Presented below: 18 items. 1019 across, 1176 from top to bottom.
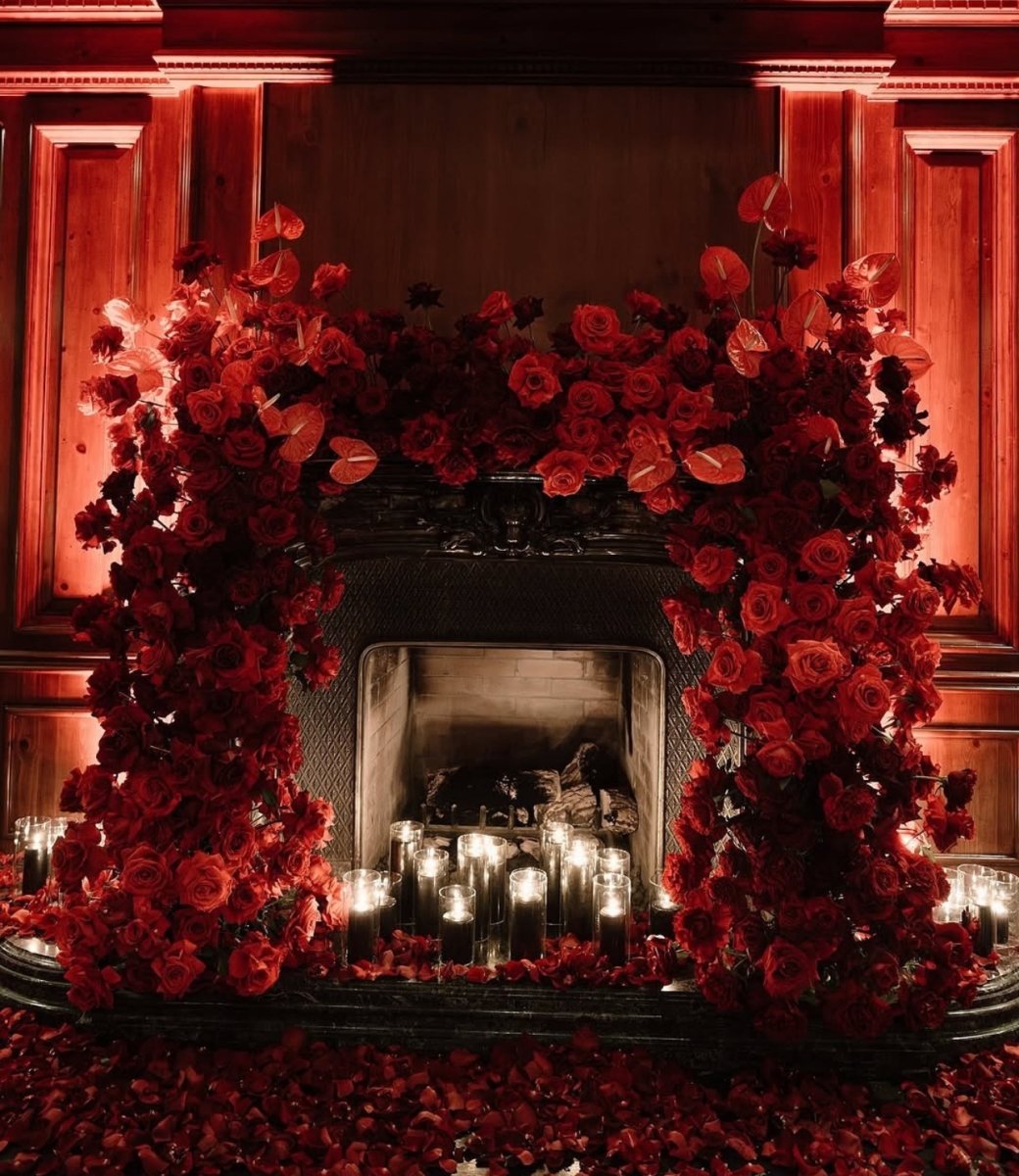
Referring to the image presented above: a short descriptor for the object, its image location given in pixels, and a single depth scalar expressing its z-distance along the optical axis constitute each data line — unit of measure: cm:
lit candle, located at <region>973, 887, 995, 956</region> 226
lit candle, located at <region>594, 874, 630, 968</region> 217
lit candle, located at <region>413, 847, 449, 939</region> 230
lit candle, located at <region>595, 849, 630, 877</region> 238
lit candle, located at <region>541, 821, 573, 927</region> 247
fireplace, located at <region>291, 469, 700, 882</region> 232
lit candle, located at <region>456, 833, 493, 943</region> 229
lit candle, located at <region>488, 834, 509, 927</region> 231
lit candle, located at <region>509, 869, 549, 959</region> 219
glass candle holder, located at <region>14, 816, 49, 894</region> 252
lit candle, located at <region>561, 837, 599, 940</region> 230
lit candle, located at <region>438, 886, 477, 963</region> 217
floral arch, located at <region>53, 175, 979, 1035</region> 190
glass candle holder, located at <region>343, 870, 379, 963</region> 216
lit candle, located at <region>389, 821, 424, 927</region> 250
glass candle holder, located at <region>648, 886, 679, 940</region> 228
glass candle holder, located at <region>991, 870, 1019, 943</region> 230
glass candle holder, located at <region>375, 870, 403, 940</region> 222
